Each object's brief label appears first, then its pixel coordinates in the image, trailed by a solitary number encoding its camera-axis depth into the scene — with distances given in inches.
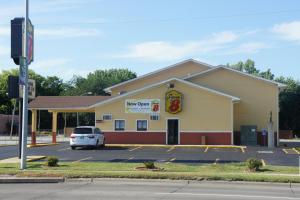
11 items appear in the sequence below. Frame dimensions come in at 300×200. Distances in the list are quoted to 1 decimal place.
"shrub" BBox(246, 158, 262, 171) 816.9
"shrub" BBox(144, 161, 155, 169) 839.1
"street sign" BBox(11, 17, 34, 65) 895.1
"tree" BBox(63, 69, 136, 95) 4533.5
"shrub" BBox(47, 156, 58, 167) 891.4
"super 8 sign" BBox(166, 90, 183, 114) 1679.4
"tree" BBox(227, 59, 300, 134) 3383.4
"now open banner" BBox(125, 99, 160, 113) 1704.0
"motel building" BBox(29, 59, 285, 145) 1657.2
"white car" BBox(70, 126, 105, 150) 1454.2
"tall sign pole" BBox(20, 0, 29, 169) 857.5
